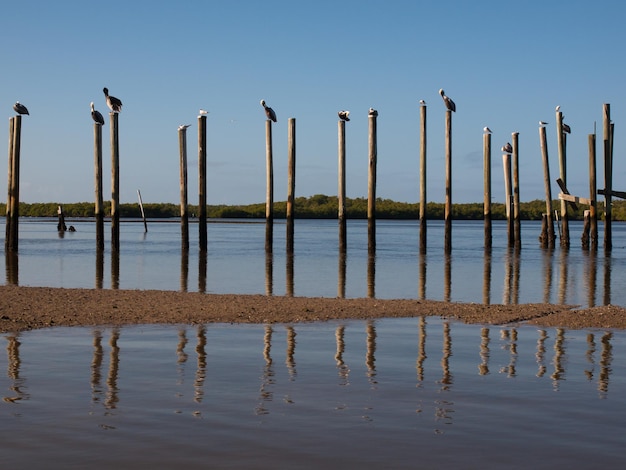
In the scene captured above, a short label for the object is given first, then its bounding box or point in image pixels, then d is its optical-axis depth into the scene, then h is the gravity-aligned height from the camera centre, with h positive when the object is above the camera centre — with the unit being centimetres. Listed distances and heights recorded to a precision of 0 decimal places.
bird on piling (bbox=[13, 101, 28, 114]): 2758 +322
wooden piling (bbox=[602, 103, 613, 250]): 2927 +138
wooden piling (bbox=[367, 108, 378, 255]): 2816 +172
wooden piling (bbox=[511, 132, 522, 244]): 3256 +88
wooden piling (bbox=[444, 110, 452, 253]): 2861 +152
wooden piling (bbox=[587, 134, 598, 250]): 2997 +114
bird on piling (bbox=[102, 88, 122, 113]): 2773 +338
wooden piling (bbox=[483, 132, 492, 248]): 3075 +156
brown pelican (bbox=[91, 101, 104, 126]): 2869 +307
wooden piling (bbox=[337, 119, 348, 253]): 2892 +139
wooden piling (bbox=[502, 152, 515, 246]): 3341 +100
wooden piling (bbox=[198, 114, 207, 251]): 2739 +154
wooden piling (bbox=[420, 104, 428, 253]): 2861 +141
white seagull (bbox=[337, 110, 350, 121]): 2897 +317
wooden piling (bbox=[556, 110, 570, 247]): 3184 +173
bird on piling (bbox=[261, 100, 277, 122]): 2952 +328
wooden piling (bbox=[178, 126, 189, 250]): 2838 +155
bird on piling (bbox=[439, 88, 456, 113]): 2909 +356
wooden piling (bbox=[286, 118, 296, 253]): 2873 +138
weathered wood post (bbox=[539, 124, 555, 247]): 3181 +163
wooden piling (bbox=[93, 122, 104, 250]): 2822 +96
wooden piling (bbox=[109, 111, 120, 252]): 2750 +141
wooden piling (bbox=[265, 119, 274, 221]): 2884 +142
